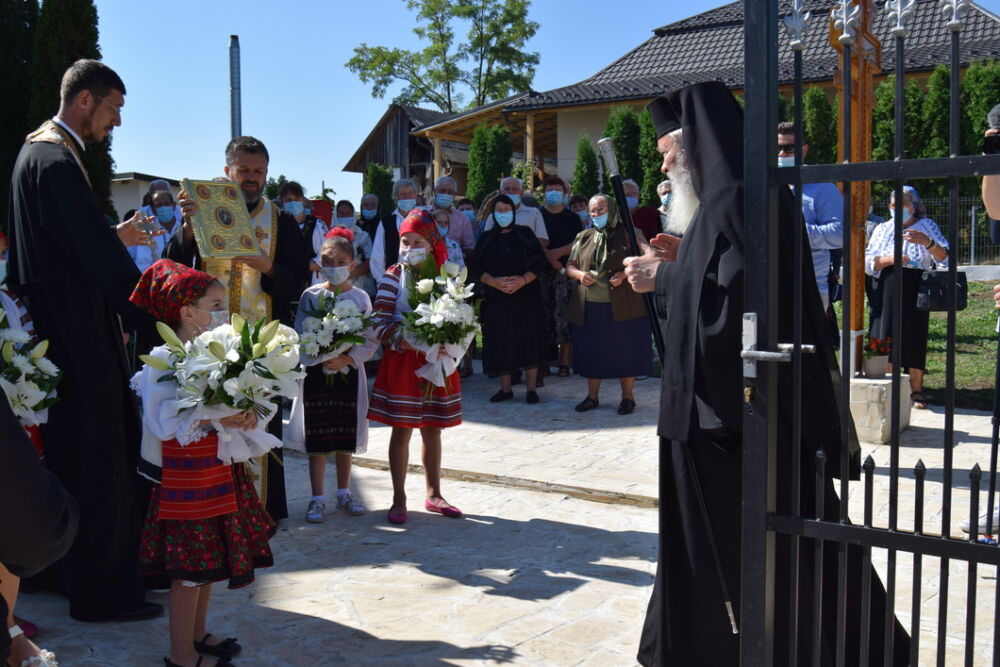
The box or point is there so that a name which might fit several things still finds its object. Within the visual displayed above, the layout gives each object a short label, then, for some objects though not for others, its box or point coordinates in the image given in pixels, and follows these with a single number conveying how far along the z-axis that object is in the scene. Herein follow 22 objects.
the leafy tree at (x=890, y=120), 18.91
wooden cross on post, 7.89
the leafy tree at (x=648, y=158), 22.11
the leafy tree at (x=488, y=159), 26.25
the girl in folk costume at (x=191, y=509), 3.84
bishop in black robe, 3.36
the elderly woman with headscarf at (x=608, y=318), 9.41
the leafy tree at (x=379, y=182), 34.41
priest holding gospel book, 5.55
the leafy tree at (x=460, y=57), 54.62
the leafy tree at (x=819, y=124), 19.89
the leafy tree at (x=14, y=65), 16.83
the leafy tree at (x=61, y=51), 15.58
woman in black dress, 10.18
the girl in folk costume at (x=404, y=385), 6.18
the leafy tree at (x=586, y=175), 23.23
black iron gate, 2.60
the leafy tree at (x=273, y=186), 34.89
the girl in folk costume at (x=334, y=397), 6.19
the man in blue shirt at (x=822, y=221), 7.22
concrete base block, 7.78
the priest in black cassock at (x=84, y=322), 4.46
